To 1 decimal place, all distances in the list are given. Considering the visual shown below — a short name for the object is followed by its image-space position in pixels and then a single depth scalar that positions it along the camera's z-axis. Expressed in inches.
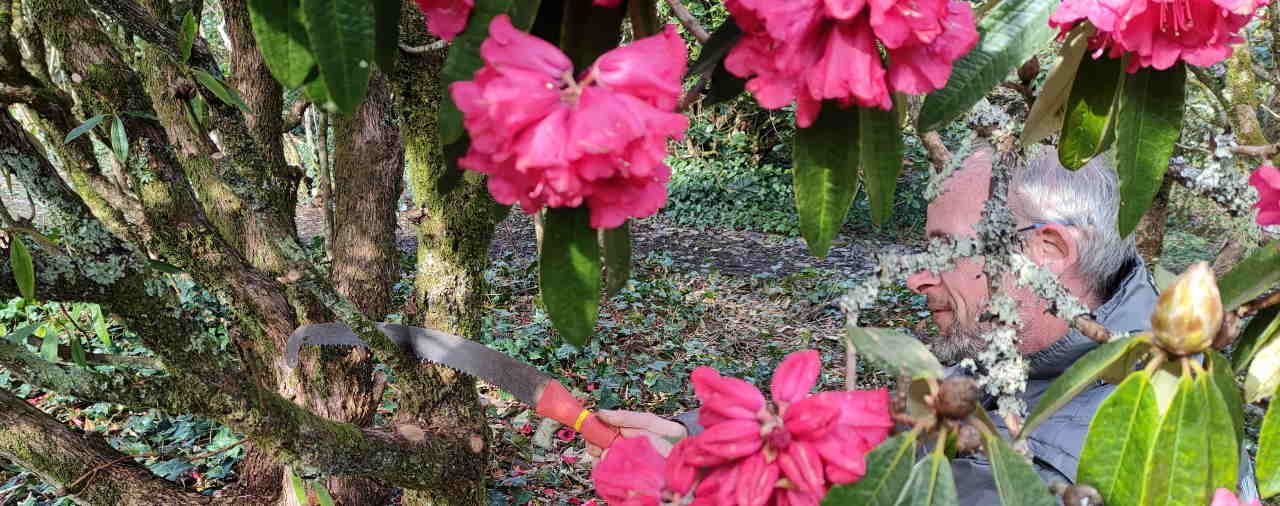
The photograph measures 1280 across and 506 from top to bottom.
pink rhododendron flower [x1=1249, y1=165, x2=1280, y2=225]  28.6
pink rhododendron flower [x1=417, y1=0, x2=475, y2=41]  20.2
